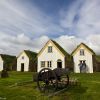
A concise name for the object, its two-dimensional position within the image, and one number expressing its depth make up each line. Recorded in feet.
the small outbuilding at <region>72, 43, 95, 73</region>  72.16
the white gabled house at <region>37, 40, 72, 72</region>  74.15
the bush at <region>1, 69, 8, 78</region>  53.22
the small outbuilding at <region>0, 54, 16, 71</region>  98.13
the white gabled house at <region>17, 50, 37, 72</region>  86.67
